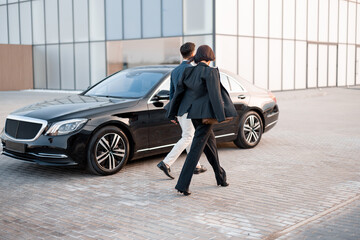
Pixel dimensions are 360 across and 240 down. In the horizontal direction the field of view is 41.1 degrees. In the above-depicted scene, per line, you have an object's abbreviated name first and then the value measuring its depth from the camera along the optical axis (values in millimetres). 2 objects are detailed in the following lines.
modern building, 24047
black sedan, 6410
